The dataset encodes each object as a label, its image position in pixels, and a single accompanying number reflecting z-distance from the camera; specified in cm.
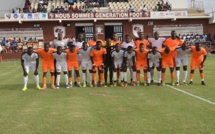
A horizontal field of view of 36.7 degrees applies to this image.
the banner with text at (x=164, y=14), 3706
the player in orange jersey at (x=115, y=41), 1258
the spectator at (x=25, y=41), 3519
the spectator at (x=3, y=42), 3469
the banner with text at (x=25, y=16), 3541
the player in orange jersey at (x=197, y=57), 1229
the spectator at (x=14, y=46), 3398
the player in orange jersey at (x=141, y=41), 1288
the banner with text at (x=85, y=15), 3572
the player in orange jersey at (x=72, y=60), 1208
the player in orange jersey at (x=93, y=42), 1279
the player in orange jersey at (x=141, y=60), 1226
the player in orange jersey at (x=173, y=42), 1248
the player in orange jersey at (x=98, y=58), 1196
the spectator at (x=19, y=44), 3419
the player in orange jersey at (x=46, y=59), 1191
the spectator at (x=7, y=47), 3387
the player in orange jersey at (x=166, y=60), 1220
